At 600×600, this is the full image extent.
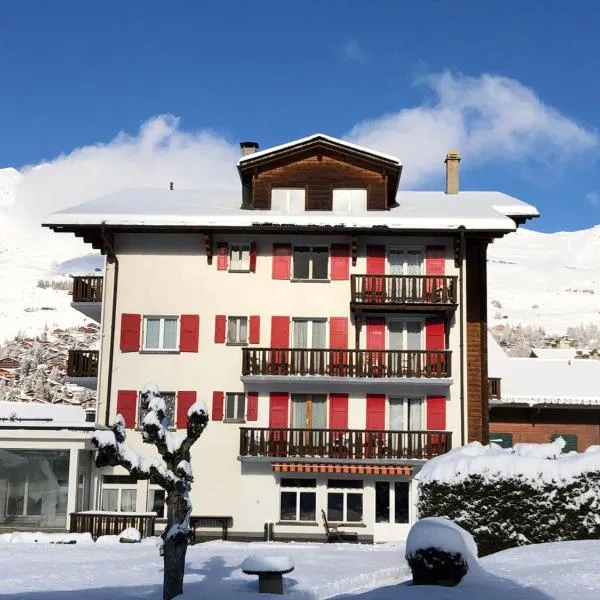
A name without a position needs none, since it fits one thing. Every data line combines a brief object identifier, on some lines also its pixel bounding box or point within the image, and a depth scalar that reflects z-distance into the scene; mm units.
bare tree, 14953
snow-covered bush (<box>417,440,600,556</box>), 18844
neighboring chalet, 40188
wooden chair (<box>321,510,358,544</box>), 30062
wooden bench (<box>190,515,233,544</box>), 30697
